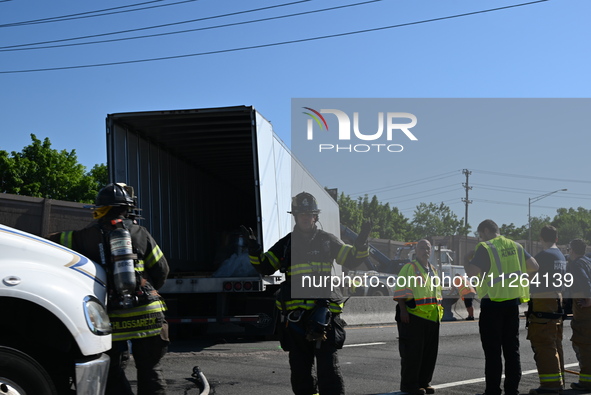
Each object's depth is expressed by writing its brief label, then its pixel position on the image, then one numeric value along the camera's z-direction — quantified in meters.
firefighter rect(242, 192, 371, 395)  5.57
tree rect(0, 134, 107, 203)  47.88
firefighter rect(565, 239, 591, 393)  7.61
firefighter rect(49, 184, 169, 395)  4.72
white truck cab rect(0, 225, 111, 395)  3.98
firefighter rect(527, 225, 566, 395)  7.13
